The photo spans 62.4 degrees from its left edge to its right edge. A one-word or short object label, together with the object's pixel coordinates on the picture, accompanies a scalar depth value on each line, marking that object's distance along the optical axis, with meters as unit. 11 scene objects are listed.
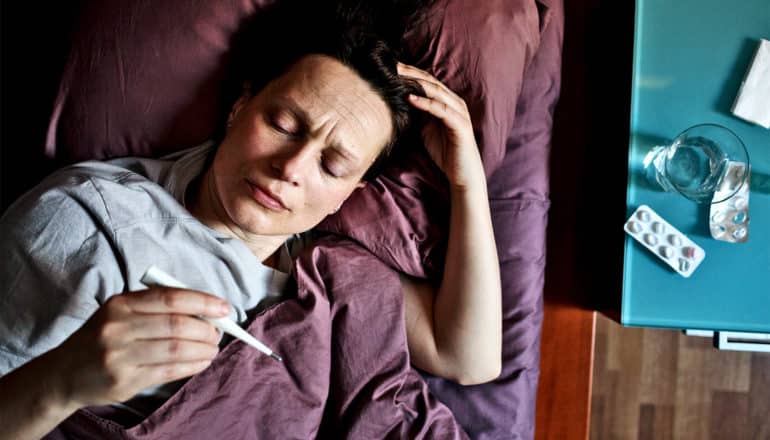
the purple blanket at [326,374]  1.11
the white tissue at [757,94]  1.36
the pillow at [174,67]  1.20
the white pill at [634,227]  1.33
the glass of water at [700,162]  1.34
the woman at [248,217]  0.99
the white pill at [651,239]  1.32
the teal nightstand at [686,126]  1.33
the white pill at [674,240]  1.32
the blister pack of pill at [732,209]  1.33
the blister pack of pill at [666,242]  1.32
